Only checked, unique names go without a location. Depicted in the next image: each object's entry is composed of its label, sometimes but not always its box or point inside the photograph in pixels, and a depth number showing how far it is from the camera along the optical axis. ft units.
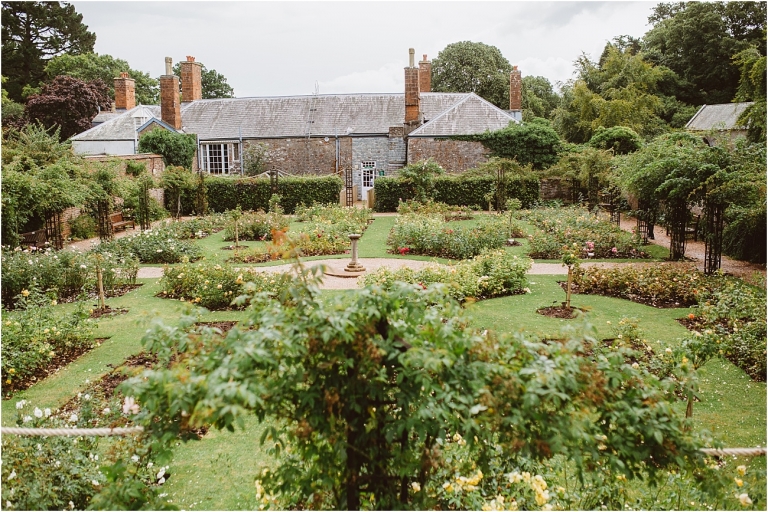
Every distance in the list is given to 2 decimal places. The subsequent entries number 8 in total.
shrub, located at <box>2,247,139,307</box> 35.40
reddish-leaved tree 120.98
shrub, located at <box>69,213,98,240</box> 63.05
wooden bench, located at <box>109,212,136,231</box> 68.18
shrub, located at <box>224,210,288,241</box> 61.87
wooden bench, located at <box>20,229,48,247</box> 51.96
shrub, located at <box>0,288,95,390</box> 22.88
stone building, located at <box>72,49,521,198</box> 99.60
